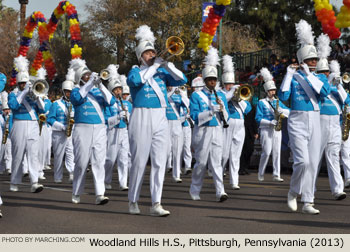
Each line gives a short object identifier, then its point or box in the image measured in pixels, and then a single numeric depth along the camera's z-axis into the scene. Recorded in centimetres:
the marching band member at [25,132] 1363
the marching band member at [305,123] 1055
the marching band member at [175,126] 1727
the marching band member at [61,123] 1658
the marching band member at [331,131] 1228
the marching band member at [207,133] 1223
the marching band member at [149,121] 1004
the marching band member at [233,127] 1515
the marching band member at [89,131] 1168
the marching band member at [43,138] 1717
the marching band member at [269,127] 1697
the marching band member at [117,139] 1476
